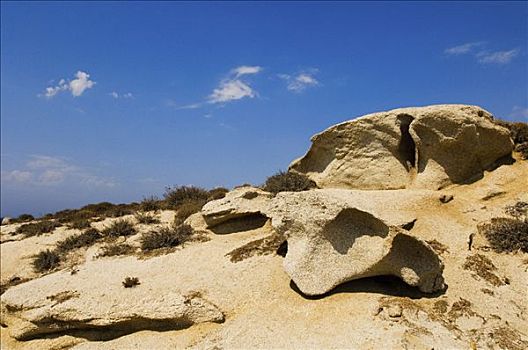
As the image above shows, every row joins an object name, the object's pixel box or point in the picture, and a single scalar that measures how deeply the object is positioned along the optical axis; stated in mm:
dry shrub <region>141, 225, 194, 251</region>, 14227
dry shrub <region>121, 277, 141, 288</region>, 10995
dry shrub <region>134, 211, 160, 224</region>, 18062
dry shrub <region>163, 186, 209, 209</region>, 21016
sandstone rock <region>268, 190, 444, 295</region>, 9109
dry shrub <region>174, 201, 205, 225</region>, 17547
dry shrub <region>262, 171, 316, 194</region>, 16828
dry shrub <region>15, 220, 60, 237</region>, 20109
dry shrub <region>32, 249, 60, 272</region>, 15750
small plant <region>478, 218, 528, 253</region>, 10750
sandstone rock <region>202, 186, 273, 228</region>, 14719
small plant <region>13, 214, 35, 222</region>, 27369
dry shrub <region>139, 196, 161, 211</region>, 20609
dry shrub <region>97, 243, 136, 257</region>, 14641
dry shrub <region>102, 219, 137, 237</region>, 17078
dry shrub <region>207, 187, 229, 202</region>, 20109
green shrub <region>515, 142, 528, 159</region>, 14262
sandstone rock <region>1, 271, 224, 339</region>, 9641
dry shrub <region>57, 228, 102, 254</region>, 16844
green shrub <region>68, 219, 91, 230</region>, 19297
